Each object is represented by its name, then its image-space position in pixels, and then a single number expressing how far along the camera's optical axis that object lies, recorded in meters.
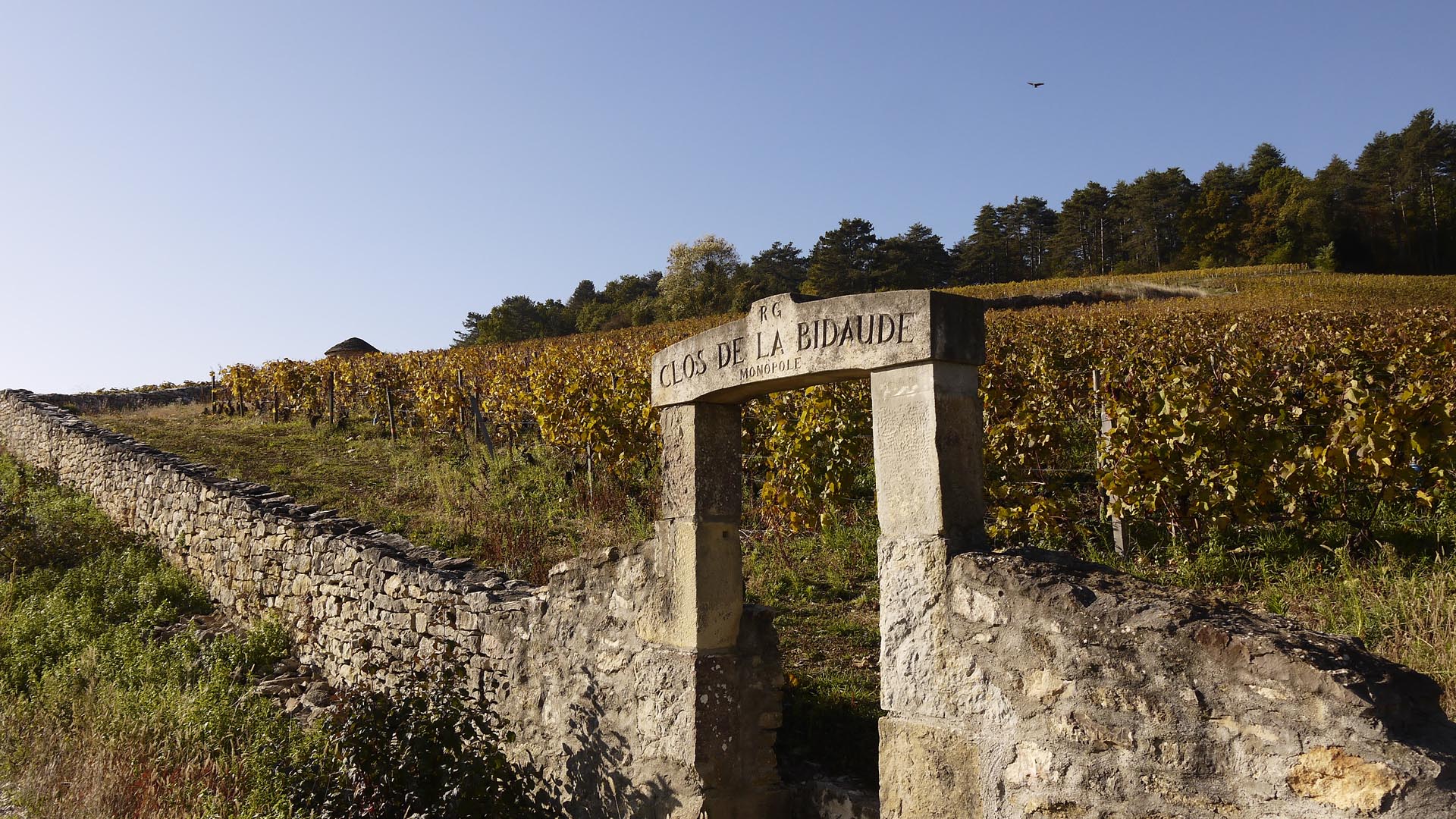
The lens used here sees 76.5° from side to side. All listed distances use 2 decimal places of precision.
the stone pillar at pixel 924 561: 3.31
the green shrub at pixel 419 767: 4.88
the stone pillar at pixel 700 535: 4.52
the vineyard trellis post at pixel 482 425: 13.50
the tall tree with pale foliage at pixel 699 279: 46.00
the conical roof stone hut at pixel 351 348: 30.34
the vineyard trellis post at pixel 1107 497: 7.19
